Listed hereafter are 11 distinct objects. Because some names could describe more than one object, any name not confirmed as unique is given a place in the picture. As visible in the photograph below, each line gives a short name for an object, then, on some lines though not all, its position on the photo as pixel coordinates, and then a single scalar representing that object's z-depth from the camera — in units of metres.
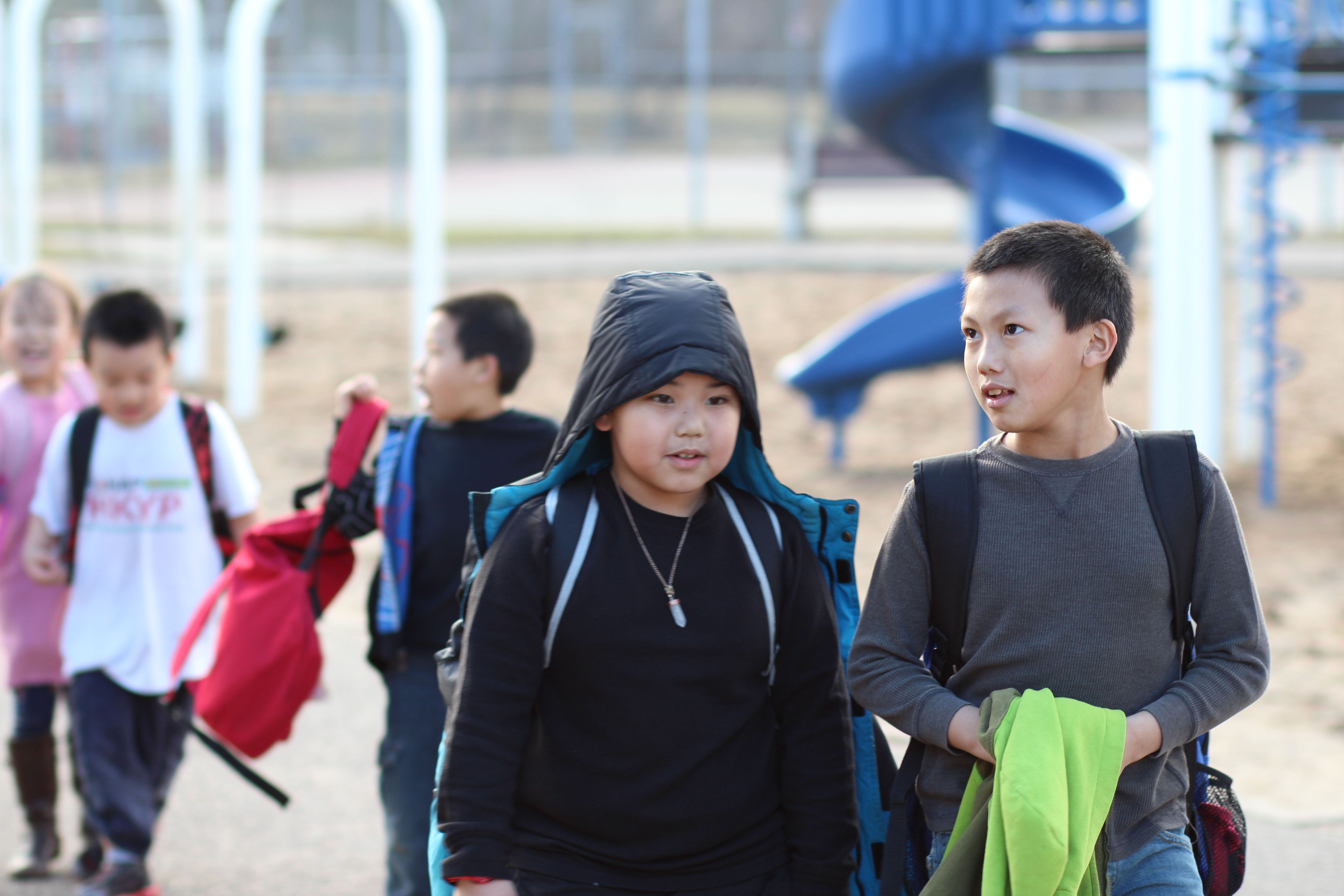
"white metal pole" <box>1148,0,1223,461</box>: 16.66
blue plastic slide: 21.08
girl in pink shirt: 8.59
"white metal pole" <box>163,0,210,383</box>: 24.53
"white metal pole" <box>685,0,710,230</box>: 46.56
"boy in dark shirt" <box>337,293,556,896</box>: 6.92
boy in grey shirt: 4.57
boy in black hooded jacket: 4.75
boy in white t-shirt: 8.01
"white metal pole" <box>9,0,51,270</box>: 23.36
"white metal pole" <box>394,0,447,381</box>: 19.81
